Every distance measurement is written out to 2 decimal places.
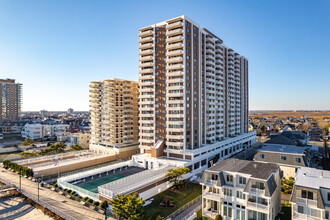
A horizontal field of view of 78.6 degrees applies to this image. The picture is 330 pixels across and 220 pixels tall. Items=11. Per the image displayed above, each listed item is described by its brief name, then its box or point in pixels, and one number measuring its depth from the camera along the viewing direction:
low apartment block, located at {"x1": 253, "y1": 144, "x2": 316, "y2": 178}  41.34
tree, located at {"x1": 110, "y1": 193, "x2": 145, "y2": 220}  27.34
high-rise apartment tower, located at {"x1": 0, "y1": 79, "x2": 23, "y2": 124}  154.38
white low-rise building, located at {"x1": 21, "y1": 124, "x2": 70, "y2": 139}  119.31
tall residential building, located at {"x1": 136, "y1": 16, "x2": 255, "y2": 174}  57.78
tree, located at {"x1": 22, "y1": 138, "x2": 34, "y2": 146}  90.62
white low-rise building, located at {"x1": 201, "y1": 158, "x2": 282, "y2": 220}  26.84
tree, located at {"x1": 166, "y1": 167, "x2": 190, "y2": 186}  42.62
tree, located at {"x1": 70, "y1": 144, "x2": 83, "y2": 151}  78.88
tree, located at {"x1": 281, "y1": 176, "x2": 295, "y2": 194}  38.53
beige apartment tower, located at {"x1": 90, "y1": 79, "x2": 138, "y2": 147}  76.62
